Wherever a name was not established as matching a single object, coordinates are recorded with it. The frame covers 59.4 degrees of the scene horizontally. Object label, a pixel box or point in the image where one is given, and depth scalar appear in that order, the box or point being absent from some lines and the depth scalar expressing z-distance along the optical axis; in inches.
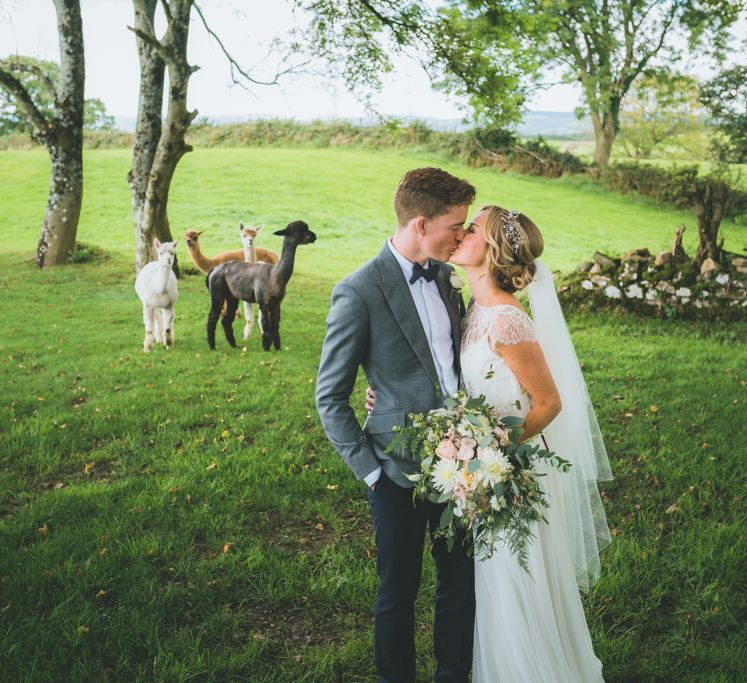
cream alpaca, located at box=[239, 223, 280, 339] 421.1
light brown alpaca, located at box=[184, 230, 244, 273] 436.1
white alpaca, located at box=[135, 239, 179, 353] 387.9
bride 122.6
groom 118.0
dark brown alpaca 378.6
